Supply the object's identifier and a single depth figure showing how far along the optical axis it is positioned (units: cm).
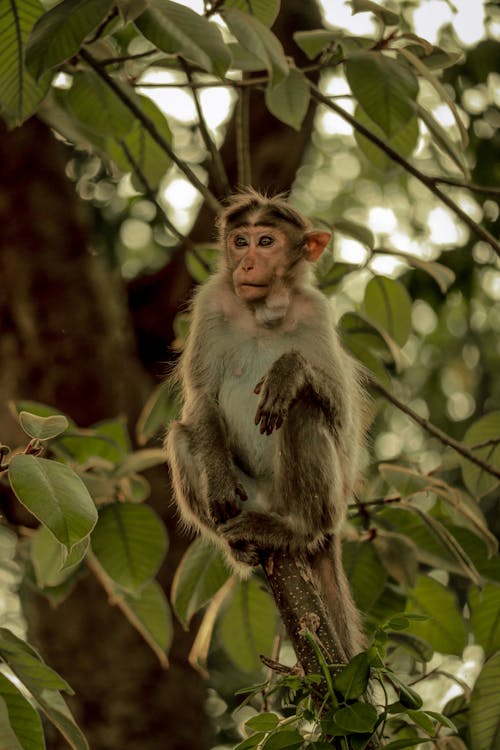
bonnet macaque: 587
